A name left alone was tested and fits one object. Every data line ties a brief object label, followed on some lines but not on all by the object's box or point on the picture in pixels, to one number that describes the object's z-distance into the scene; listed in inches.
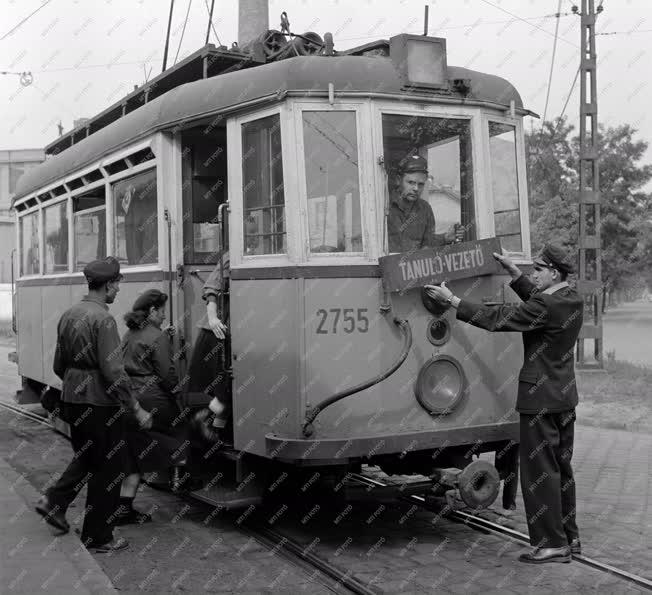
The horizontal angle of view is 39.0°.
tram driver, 228.4
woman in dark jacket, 255.9
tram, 219.3
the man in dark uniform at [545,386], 213.8
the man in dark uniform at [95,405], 218.7
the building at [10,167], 2080.5
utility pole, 532.7
